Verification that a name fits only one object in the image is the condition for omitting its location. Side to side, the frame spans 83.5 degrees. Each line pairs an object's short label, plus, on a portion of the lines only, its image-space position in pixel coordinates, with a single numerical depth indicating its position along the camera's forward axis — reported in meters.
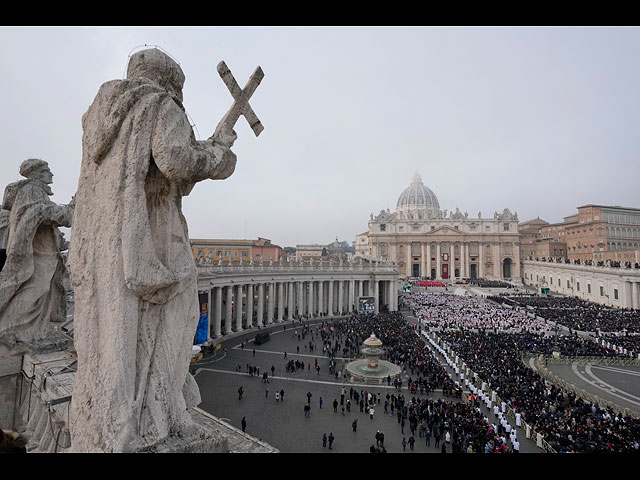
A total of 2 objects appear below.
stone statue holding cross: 3.23
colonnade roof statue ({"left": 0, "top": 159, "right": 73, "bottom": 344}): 5.74
